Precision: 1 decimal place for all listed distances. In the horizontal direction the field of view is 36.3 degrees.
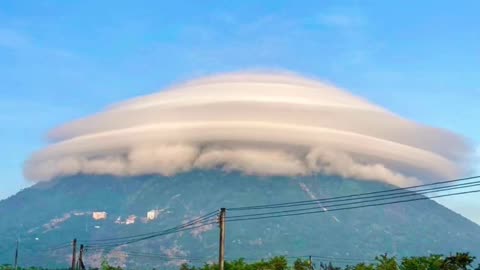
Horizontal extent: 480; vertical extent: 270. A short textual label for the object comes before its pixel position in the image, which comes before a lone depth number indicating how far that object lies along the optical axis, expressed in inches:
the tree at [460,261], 2497.5
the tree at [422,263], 2822.3
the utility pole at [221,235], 2281.0
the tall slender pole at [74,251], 3341.5
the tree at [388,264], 3097.9
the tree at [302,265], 3651.6
